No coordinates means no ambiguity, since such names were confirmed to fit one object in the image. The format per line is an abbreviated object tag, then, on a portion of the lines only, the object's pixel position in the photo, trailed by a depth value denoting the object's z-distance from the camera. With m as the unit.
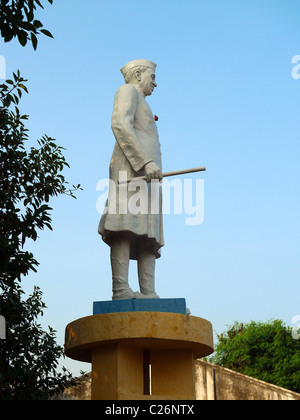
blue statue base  6.83
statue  7.26
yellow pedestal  6.48
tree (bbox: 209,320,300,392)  25.80
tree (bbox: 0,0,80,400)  6.37
